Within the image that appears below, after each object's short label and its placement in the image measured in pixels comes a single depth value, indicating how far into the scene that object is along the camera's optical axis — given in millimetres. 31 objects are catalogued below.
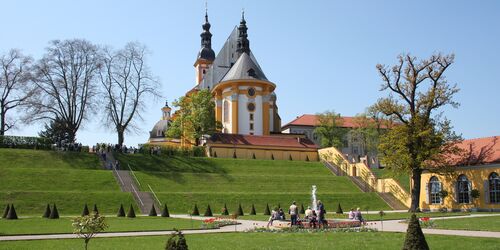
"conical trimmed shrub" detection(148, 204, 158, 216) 35500
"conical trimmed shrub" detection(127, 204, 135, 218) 33875
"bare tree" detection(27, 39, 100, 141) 56531
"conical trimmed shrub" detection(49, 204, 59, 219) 32322
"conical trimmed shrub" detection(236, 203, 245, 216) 36969
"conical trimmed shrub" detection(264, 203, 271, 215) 38300
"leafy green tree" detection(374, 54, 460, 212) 42781
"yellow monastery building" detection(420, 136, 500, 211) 42219
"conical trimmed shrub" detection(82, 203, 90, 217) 33481
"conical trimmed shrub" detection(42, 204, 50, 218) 33031
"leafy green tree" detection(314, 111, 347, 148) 95688
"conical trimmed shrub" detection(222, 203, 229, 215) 37250
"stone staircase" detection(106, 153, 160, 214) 40144
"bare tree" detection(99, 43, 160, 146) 60888
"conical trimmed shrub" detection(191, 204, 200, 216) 36938
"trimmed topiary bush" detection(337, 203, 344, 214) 39591
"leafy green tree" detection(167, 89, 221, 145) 73625
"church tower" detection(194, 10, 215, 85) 119438
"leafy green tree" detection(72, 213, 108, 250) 15211
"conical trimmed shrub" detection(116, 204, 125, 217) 34906
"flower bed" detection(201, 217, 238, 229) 26447
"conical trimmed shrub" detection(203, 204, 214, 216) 36344
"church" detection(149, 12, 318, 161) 68750
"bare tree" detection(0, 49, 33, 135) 56762
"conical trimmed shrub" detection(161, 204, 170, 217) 34694
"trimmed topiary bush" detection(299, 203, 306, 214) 39994
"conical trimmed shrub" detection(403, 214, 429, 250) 12766
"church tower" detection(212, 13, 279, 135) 80375
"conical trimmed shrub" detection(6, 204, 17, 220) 31262
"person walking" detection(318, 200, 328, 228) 25855
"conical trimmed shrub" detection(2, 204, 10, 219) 31930
